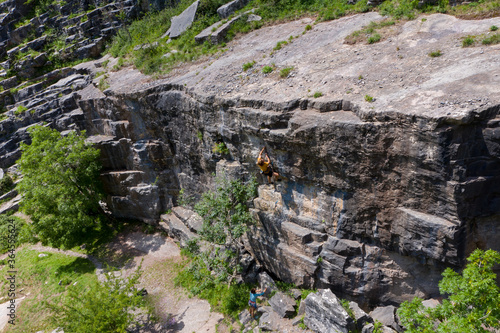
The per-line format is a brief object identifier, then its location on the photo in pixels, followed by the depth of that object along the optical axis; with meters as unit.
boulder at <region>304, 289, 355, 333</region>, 11.96
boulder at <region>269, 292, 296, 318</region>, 13.80
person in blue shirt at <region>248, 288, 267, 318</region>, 14.27
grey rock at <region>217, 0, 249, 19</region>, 25.00
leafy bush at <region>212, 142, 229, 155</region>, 16.56
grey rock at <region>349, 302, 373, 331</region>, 12.30
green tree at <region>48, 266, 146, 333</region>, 13.05
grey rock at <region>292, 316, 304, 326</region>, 13.40
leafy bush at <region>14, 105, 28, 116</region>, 30.33
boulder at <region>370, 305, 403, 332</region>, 11.93
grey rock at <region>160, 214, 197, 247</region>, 19.30
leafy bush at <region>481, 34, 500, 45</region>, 12.16
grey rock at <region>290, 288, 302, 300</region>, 14.41
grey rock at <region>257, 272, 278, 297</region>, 15.11
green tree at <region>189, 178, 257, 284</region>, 15.12
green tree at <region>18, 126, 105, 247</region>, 18.91
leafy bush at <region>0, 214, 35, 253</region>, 19.06
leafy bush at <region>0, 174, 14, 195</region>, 27.69
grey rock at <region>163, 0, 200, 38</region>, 25.88
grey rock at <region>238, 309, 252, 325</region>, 14.41
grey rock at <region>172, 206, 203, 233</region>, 19.20
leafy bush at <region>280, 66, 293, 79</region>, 15.58
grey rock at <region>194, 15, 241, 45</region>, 22.77
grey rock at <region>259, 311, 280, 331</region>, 13.54
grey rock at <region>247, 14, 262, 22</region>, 23.34
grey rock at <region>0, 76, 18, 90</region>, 33.76
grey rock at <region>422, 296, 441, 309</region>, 11.80
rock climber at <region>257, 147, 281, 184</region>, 13.84
